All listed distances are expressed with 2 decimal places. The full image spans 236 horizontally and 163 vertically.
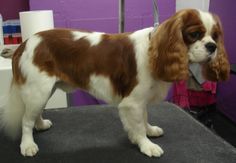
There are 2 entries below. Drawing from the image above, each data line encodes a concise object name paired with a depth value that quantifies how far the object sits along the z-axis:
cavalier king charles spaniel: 1.16
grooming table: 1.29
